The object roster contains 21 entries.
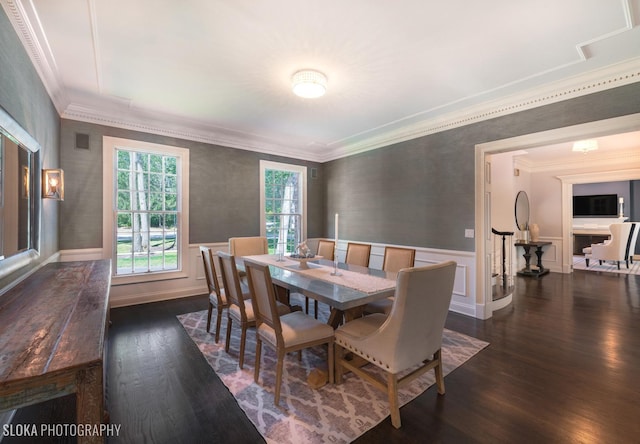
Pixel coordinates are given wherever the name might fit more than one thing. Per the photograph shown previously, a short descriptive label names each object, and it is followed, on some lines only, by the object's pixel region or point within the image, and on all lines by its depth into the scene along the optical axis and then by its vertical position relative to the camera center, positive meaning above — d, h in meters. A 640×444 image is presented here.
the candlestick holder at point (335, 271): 2.70 -0.51
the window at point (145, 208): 3.93 +0.20
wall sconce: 2.58 +0.36
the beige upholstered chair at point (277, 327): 1.94 -0.81
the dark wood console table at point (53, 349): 0.90 -0.48
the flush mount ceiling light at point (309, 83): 2.74 +1.40
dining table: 2.01 -0.53
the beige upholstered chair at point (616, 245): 6.51 -0.59
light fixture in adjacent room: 4.78 +1.33
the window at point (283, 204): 5.44 +0.35
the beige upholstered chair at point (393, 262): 2.76 -0.46
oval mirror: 6.66 +0.26
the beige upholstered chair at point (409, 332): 1.65 -0.71
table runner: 2.25 -0.52
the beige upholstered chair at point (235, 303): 2.38 -0.75
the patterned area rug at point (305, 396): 1.69 -1.27
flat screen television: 8.69 +0.53
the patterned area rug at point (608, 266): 6.56 -1.16
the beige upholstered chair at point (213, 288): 2.84 -0.72
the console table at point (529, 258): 6.16 -0.85
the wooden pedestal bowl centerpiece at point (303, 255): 3.47 -0.44
